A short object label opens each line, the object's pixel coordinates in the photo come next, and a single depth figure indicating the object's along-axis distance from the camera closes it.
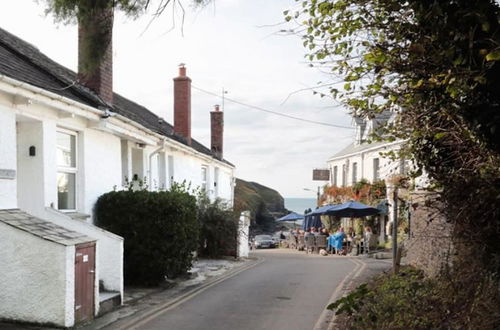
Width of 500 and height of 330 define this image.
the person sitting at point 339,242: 27.52
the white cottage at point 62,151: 8.90
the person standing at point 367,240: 26.25
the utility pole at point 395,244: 10.82
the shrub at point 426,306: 5.89
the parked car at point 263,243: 44.58
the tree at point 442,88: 5.16
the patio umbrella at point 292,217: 37.62
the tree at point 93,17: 6.11
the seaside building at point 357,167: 29.44
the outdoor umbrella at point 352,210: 25.89
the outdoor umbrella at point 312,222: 35.69
